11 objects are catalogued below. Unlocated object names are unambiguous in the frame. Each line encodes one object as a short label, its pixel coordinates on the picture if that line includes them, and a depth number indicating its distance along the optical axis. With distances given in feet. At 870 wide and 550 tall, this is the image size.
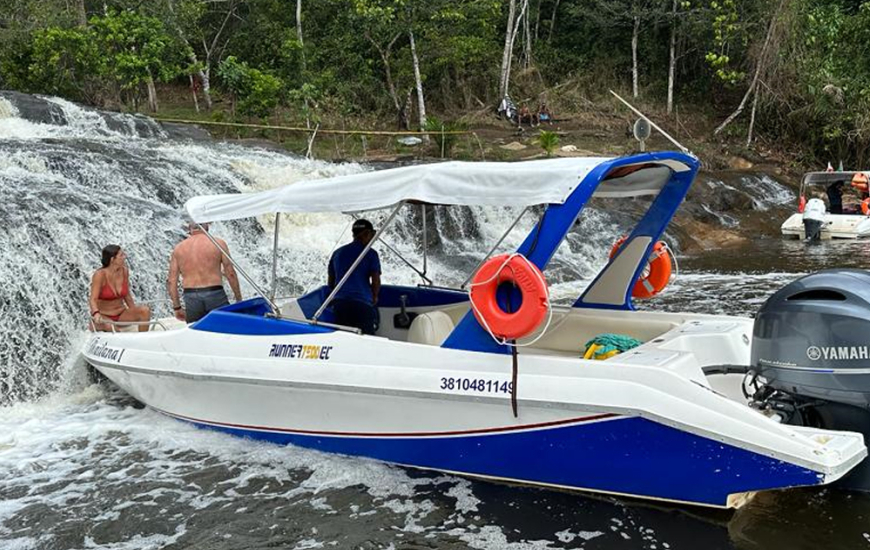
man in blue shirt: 20.45
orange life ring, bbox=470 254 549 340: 14.02
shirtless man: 23.34
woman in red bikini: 24.73
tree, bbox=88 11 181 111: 73.67
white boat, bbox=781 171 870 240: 58.23
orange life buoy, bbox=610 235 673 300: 21.25
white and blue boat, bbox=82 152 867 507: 13.80
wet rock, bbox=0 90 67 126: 64.59
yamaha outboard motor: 13.89
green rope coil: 17.10
